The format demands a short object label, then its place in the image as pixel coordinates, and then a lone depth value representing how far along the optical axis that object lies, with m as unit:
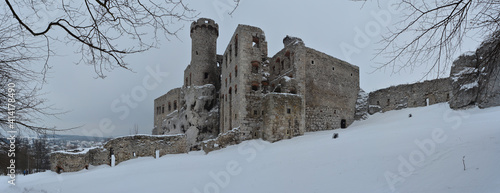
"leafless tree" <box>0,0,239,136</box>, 3.47
